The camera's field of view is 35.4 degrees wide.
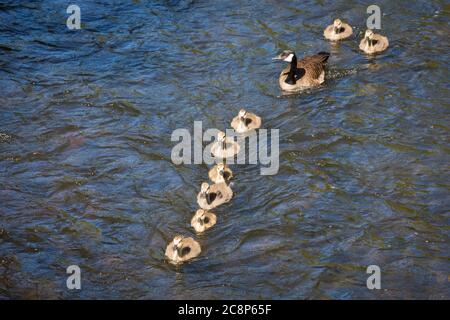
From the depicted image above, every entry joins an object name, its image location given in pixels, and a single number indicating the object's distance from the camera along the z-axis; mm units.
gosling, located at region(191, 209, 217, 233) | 10914
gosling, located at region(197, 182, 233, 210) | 11273
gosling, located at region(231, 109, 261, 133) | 13172
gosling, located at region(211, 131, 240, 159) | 12742
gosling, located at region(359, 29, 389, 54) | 15117
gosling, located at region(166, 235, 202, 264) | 10336
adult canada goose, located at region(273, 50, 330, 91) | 14547
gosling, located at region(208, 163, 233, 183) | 11891
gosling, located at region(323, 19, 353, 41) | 15711
